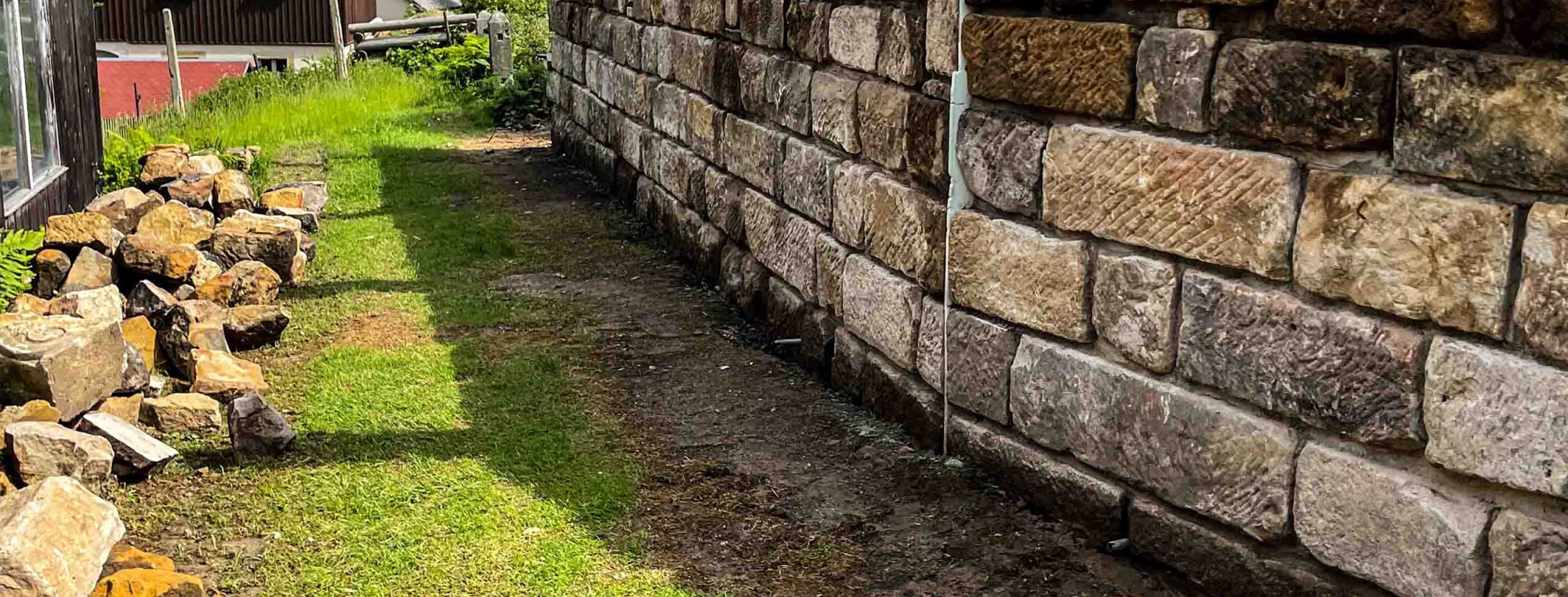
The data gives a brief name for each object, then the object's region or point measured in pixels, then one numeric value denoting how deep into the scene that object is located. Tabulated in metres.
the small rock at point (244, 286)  7.46
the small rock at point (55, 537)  3.75
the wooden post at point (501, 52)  18.31
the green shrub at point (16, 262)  6.40
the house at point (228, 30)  27.50
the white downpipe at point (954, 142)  4.83
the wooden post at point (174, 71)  19.93
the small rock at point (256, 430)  5.27
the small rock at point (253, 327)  6.80
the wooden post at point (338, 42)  21.32
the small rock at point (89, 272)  7.14
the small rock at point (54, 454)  4.76
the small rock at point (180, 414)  5.59
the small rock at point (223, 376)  5.99
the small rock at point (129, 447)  5.03
